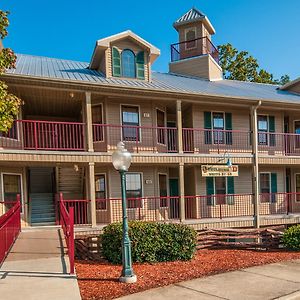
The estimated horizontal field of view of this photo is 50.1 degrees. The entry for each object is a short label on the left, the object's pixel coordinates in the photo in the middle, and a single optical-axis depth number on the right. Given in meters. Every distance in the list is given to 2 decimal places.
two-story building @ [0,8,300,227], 13.34
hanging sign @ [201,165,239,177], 15.12
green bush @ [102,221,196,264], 9.49
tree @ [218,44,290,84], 37.19
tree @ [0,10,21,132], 7.13
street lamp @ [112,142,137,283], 7.55
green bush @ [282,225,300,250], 11.62
